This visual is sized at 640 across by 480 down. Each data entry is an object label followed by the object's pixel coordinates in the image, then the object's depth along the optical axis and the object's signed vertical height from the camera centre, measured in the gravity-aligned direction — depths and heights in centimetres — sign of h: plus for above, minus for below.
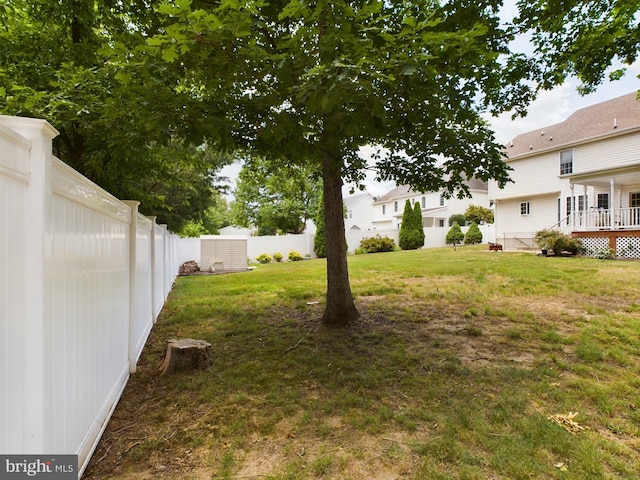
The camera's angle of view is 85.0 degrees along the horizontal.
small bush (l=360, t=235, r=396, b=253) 2052 -23
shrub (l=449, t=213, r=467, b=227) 2948 +175
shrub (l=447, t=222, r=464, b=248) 2348 +32
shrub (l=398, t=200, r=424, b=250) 2152 +62
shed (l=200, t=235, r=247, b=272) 1402 -51
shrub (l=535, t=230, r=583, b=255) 1316 -14
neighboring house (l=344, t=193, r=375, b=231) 3866 +304
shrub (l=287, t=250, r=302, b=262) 1894 -90
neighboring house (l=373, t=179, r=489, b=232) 3014 +315
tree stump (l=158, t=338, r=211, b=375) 370 -125
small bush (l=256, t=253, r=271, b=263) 1852 -93
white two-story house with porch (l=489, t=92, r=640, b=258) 1370 +265
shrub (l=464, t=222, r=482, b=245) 2428 +25
